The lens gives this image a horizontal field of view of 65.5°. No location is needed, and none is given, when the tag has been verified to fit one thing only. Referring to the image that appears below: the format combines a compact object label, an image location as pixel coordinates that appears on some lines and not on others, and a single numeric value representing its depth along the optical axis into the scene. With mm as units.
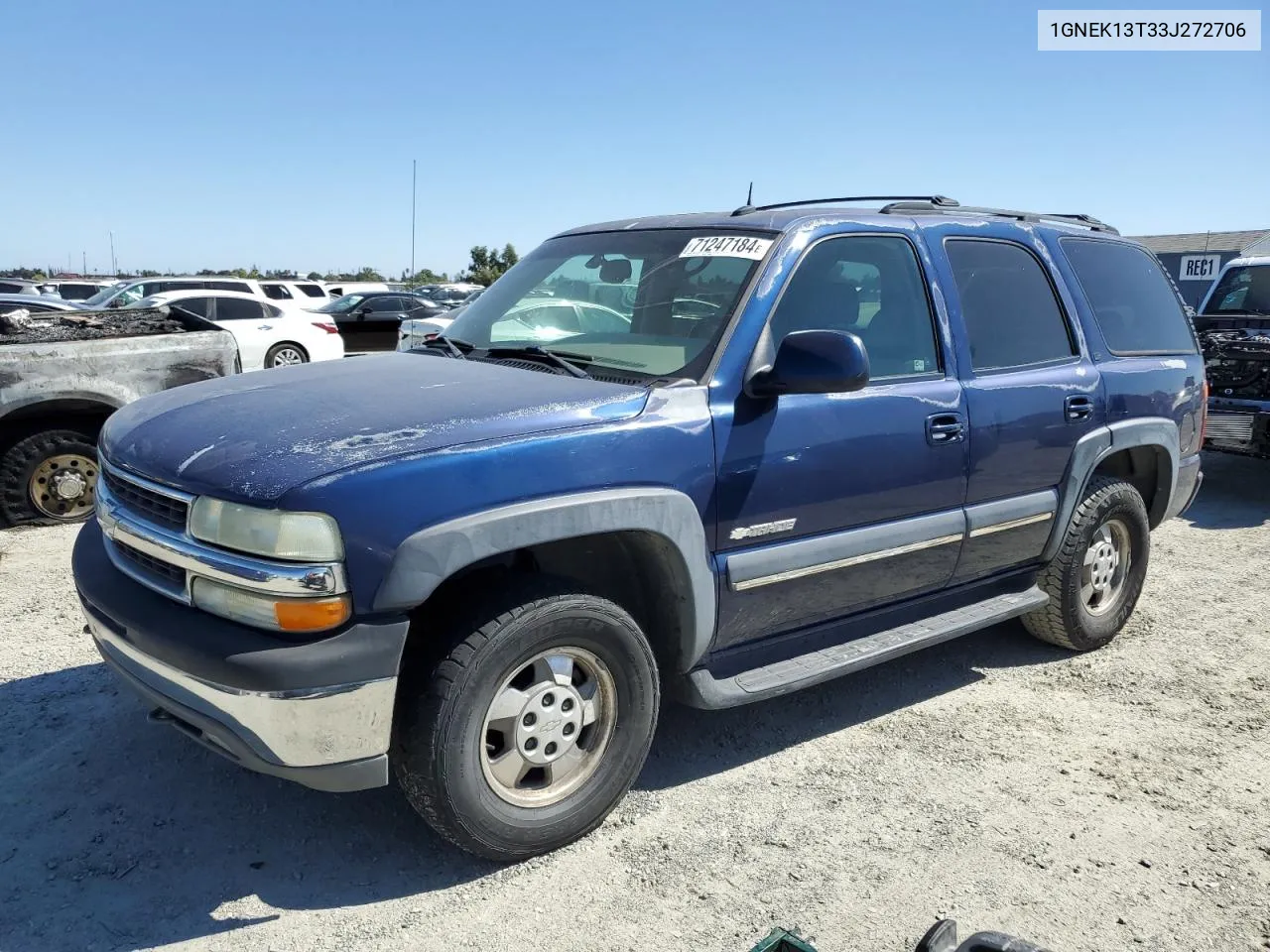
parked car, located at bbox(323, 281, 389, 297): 25472
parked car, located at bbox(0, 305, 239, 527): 6363
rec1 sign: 32719
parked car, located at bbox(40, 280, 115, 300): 26425
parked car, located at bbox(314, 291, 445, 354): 17016
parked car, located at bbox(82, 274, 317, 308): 18922
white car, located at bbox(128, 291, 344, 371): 12680
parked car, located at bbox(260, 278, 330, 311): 23052
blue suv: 2506
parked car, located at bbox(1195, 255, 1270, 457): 7797
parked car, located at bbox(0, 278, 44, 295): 24775
